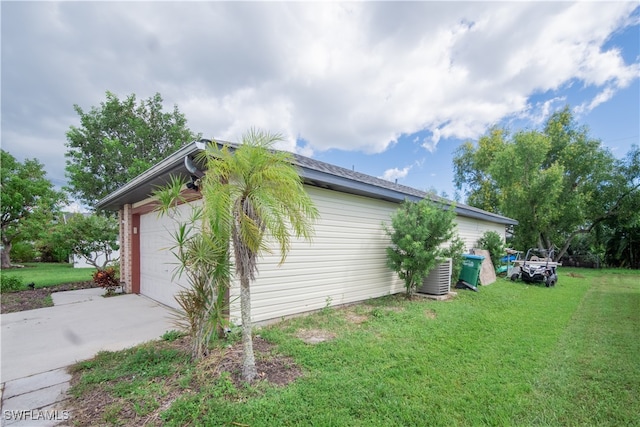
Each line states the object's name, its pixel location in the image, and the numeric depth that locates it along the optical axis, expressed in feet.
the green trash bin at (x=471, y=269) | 26.40
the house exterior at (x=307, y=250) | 15.64
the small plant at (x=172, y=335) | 13.21
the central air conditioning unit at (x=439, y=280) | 22.77
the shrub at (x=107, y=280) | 25.26
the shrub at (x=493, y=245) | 35.17
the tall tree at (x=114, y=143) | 52.70
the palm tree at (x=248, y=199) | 8.98
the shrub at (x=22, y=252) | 59.43
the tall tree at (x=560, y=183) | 45.60
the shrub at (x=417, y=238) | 19.97
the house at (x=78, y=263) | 56.02
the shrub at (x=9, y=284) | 26.53
